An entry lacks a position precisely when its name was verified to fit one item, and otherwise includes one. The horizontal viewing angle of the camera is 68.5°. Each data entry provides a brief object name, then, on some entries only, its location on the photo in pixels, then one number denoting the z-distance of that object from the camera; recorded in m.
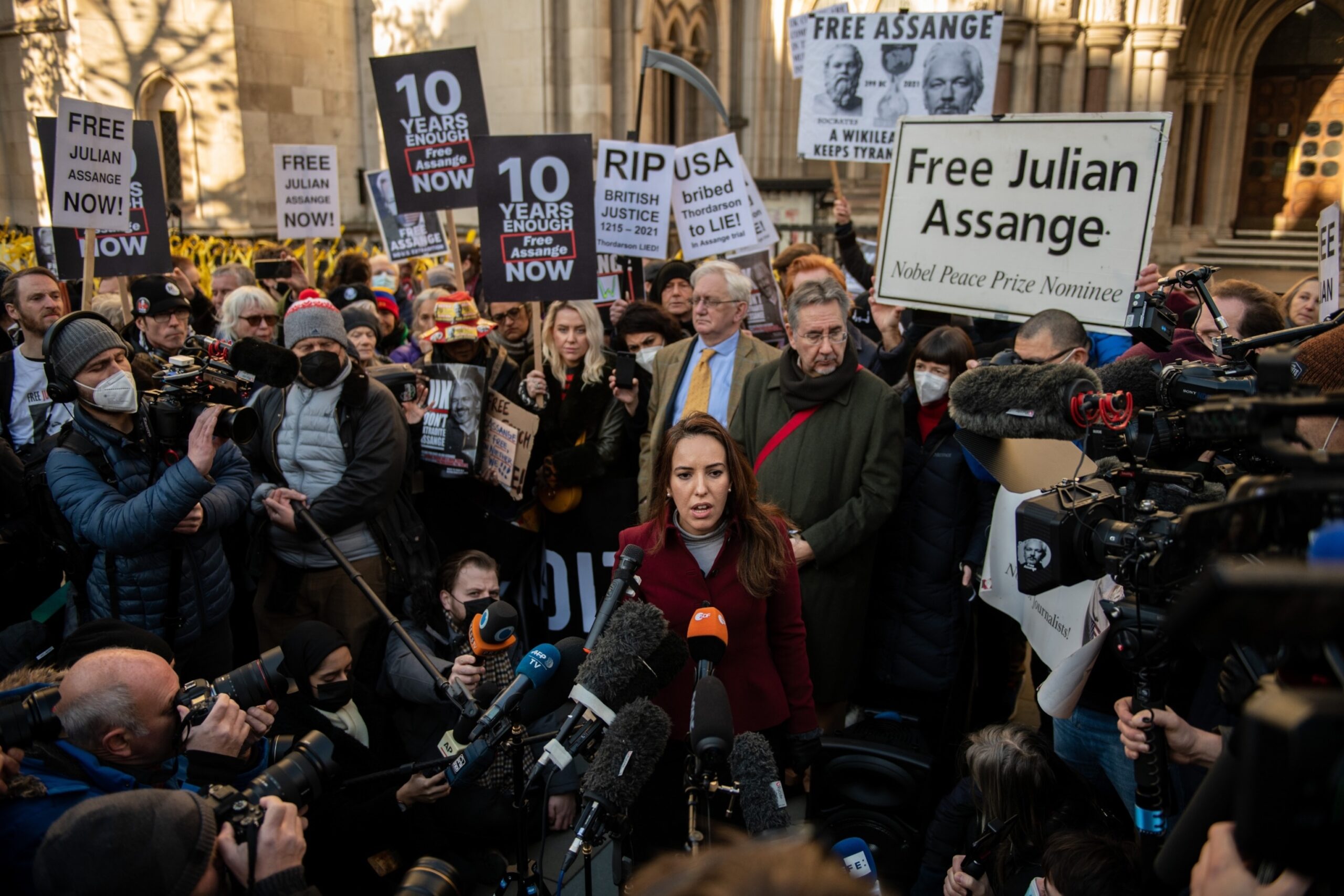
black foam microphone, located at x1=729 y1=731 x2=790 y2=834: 2.26
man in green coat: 4.08
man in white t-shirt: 4.94
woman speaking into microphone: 3.19
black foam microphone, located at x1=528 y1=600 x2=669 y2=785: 2.29
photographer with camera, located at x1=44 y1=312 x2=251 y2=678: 3.52
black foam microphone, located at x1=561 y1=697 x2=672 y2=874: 2.17
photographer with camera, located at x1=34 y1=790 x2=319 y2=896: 1.69
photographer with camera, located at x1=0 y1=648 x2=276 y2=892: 2.33
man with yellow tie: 4.87
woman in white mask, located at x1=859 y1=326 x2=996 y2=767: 4.26
